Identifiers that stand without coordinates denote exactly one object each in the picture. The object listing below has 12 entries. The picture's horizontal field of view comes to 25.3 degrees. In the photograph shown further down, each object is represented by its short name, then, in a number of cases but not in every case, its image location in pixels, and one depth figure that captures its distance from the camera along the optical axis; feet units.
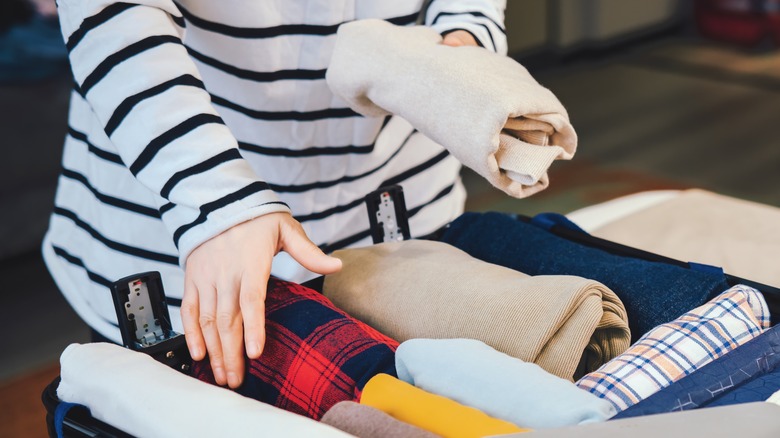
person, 4.53
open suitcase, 4.33
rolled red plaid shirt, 4.40
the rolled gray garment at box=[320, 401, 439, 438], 4.01
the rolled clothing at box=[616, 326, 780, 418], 4.13
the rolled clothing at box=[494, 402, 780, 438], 3.86
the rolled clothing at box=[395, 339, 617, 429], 4.10
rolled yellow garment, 4.08
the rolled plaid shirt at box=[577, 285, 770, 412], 4.32
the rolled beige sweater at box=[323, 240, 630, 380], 4.46
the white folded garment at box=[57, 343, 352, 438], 4.06
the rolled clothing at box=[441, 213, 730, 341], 4.68
